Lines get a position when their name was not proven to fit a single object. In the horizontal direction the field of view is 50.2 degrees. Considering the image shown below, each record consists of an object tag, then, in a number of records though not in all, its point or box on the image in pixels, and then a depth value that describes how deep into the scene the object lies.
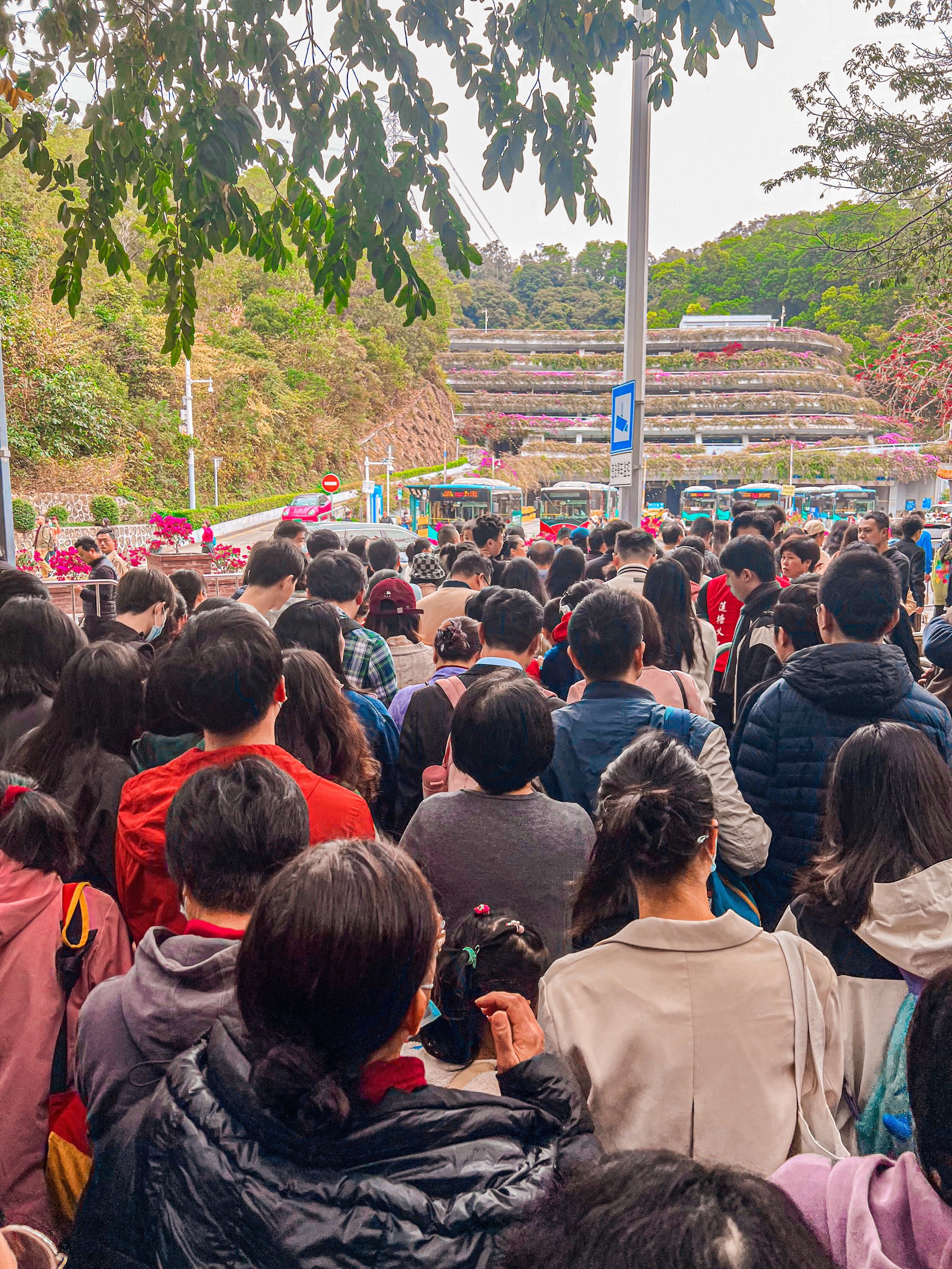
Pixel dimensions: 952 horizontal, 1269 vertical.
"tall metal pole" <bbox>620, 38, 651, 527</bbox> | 7.05
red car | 41.19
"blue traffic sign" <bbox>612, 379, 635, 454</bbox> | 6.94
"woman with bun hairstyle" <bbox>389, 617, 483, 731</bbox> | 3.78
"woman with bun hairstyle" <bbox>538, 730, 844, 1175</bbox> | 1.60
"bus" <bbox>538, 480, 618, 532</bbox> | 50.56
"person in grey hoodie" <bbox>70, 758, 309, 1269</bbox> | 1.44
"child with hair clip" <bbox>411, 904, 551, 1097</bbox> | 1.81
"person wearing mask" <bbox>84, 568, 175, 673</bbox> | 4.18
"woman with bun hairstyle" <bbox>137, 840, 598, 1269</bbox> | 1.10
